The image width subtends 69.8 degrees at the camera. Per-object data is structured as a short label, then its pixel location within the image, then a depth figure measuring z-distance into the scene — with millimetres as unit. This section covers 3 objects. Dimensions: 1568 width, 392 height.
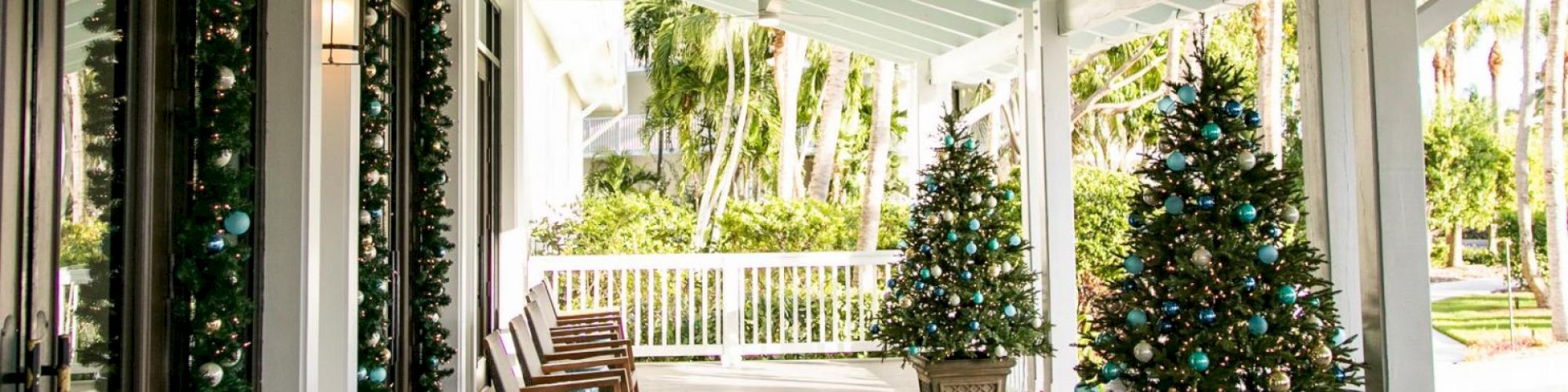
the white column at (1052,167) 5008
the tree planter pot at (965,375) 5613
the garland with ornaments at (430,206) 4648
